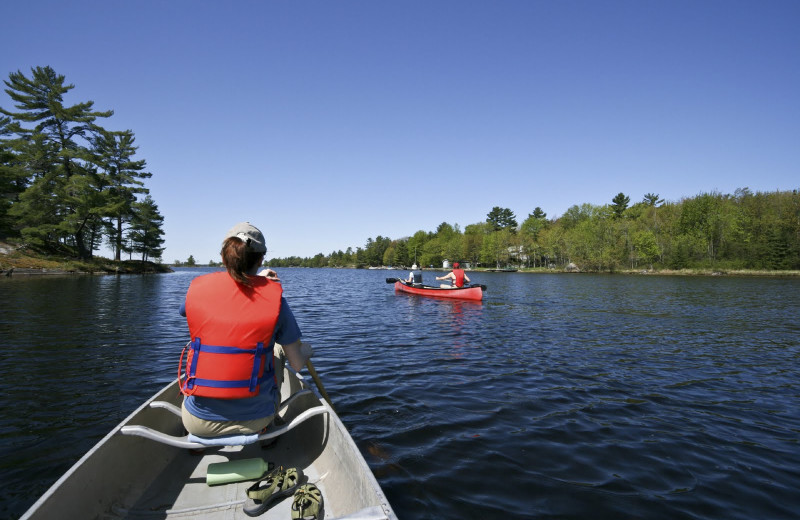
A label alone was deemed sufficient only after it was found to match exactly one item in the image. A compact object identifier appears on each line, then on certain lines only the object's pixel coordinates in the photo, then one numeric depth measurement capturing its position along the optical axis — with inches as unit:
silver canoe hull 105.7
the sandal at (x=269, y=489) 118.3
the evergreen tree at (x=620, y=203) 4273.6
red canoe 884.6
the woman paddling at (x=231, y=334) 117.2
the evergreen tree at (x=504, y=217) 5295.3
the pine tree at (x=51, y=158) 1563.7
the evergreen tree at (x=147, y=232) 2528.5
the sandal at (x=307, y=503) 112.7
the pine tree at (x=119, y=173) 1845.5
